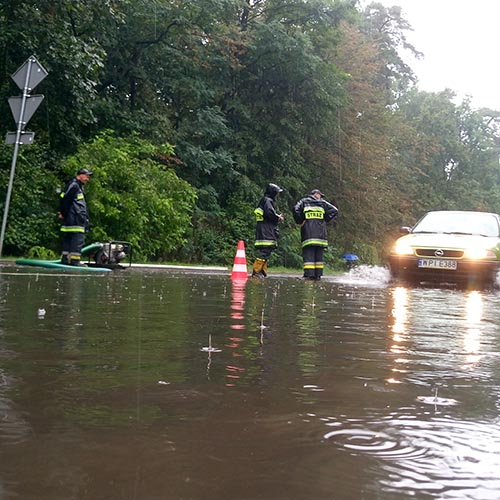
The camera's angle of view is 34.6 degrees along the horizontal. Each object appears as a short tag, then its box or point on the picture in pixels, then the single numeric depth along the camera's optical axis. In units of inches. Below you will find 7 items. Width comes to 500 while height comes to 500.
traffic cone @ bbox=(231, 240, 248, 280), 558.8
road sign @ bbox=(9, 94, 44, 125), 416.5
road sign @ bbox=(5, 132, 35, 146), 417.4
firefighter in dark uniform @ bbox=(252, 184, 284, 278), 600.4
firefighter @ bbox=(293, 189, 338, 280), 577.0
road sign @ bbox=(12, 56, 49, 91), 425.1
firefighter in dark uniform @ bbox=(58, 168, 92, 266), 542.6
